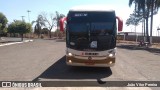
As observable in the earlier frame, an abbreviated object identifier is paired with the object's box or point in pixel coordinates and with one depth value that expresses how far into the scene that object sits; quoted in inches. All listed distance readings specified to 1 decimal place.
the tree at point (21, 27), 968.5
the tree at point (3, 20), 1144.5
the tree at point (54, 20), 1675.0
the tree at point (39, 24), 1696.2
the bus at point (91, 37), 216.0
